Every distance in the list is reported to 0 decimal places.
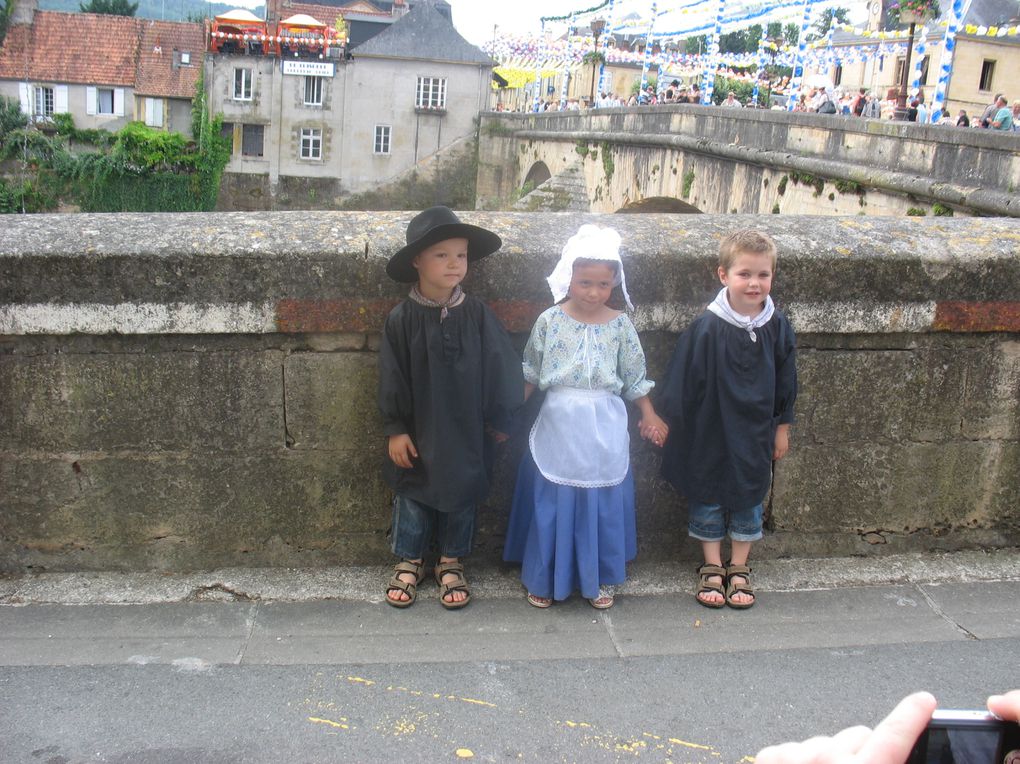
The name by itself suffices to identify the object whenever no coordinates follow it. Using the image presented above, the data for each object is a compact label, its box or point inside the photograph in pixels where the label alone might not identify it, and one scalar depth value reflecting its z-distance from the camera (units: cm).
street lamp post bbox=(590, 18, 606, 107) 3947
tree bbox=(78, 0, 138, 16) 7356
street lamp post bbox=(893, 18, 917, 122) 1767
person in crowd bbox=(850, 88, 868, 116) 2088
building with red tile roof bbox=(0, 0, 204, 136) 5031
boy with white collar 331
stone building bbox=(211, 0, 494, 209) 4625
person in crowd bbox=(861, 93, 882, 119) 2072
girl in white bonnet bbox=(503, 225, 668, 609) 332
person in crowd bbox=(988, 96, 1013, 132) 1630
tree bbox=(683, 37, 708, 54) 7344
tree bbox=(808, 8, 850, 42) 6894
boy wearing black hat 317
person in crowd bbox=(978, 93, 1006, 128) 1766
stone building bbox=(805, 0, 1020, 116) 4472
